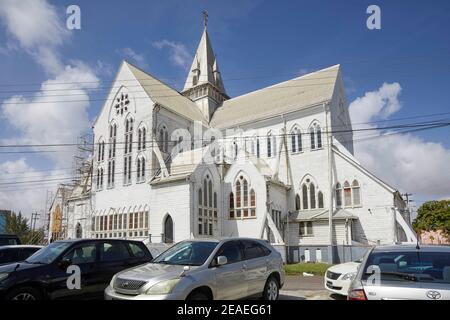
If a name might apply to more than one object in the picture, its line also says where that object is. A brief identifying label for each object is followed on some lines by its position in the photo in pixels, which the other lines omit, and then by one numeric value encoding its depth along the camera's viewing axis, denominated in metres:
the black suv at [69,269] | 7.85
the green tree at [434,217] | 52.78
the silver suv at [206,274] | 6.97
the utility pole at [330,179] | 24.67
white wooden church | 26.09
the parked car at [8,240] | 14.85
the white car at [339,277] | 10.67
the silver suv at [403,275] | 5.18
